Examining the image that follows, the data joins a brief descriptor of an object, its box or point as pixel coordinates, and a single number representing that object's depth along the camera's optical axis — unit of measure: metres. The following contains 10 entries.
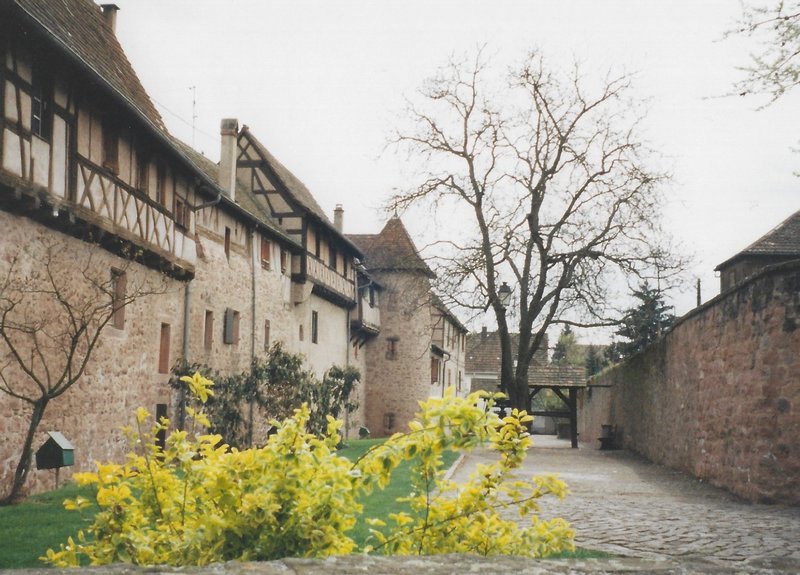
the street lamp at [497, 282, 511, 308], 26.94
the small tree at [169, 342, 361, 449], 19.81
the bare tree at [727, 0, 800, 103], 8.05
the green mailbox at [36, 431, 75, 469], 12.63
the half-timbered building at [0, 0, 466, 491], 12.41
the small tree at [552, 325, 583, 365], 80.05
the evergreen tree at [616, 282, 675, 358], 40.14
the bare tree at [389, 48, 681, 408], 25.78
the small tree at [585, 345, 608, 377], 61.53
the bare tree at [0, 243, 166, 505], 11.91
